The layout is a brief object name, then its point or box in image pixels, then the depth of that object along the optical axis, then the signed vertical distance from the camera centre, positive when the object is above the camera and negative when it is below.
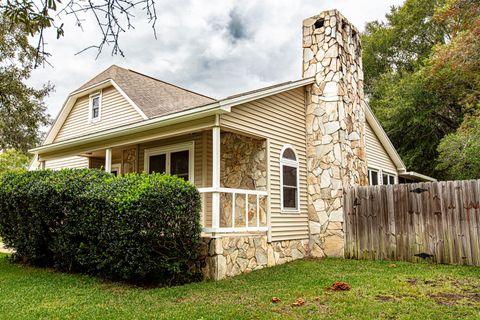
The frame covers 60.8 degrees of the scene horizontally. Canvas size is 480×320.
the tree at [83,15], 3.20 +1.64
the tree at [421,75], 13.81 +6.07
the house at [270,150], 8.06 +1.73
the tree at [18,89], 14.08 +4.81
